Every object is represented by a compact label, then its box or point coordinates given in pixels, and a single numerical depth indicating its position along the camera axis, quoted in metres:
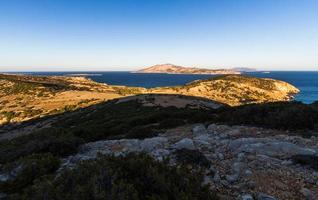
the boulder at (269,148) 4.85
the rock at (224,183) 3.73
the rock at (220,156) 4.76
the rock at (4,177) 4.37
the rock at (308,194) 3.39
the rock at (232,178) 3.82
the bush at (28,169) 4.09
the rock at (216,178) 3.83
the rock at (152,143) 5.62
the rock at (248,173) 3.96
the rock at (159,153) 4.89
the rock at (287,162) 4.39
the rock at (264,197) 3.27
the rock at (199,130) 6.84
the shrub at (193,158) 4.32
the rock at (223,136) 6.19
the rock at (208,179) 3.80
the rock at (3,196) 3.59
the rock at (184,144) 5.37
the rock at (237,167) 4.09
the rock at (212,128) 6.83
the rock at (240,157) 4.57
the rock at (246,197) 3.27
